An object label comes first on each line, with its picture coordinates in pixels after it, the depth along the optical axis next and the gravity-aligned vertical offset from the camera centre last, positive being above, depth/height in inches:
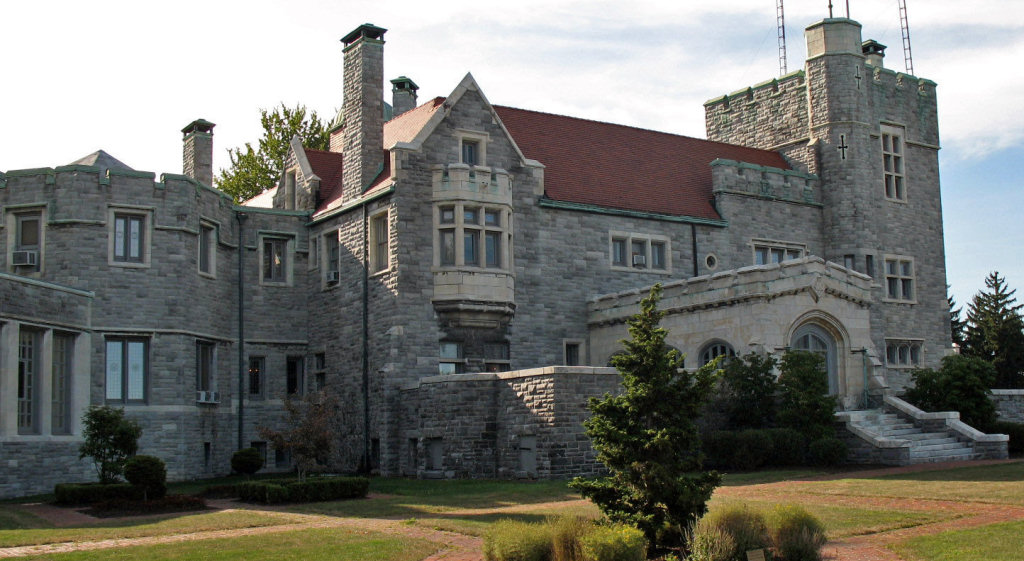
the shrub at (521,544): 494.9 -65.4
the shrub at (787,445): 962.1 -43.4
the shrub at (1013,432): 1069.1 -40.4
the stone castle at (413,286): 1002.1 +126.0
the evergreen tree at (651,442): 529.7 -21.4
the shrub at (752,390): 1018.7 +6.4
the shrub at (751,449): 951.0 -46.0
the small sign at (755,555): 485.1 -71.4
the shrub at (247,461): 1118.4 -55.0
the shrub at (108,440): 912.3 -24.5
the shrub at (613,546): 466.9 -63.6
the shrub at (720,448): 962.1 -45.2
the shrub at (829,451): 946.7 -48.8
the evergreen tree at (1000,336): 1793.8 +94.8
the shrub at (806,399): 982.4 -2.5
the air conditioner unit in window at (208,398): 1157.1 +12.2
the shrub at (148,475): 834.2 -50.4
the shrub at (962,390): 1088.8 +2.9
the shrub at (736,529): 492.7 -61.7
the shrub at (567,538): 487.8 -62.6
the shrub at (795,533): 505.8 -65.9
